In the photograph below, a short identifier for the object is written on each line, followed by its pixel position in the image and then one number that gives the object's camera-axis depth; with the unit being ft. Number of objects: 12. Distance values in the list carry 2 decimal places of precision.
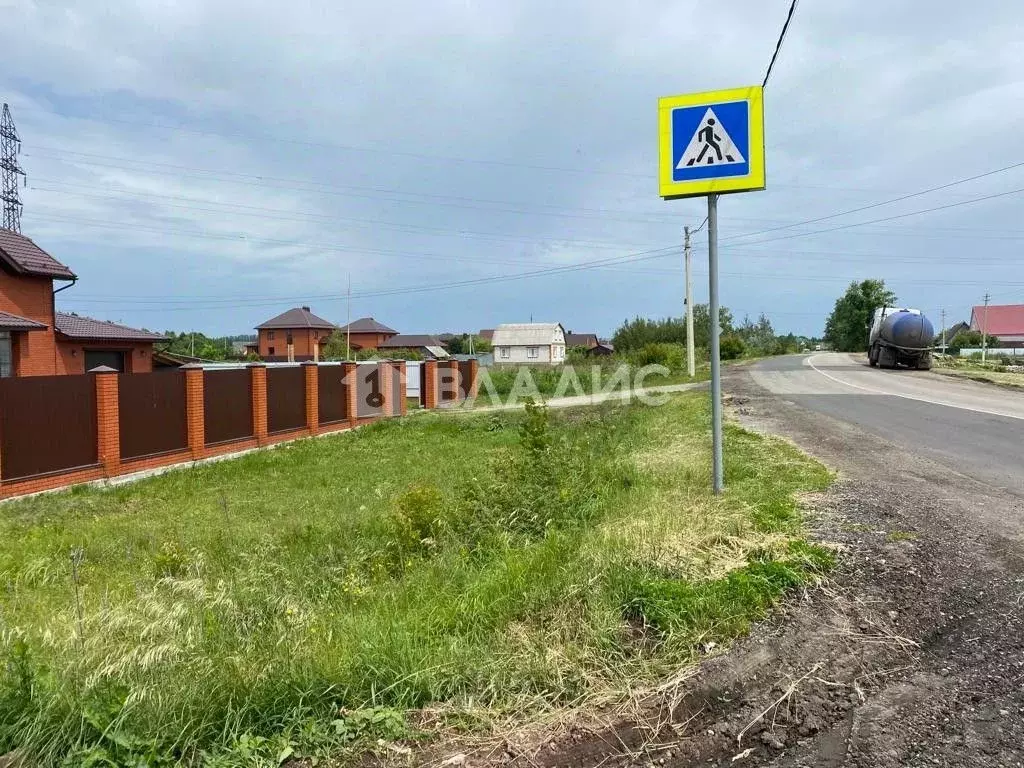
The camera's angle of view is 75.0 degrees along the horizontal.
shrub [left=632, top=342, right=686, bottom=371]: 113.39
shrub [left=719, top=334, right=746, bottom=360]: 163.22
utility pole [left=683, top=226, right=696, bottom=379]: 97.30
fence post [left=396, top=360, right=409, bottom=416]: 71.56
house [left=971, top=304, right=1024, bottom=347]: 237.45
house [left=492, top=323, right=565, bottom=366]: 250.98
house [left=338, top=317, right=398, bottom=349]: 248.32
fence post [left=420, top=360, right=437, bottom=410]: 79.77
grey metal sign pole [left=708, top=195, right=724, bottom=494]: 15.61
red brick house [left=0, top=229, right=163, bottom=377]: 63.87
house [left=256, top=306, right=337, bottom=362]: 217.15
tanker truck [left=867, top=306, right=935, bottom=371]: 80.74
